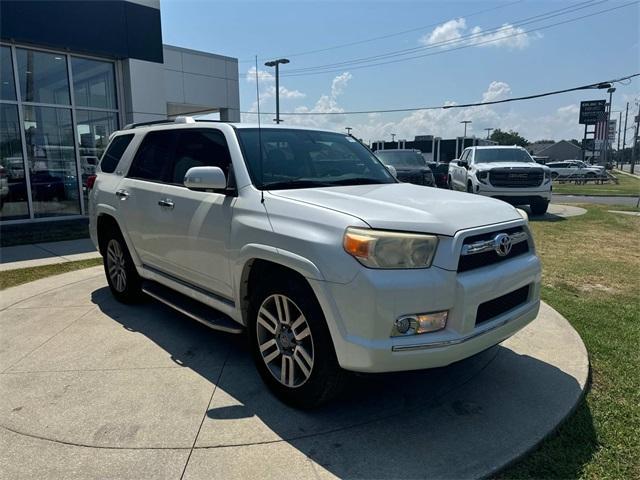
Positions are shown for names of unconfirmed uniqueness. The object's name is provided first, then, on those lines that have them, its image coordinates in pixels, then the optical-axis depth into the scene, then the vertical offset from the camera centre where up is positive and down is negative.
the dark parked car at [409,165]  14.19 -0.32
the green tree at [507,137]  114.50 +4.10
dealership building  11.02 +1.66
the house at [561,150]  110.94 +0.87
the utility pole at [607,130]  53.69 +2.71
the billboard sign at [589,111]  62.16 +5.53
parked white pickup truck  13.09 -0.76
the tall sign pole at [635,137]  63.64 +2.40
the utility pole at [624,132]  94.03 +4.29
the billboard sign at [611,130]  63.78 +3.23
